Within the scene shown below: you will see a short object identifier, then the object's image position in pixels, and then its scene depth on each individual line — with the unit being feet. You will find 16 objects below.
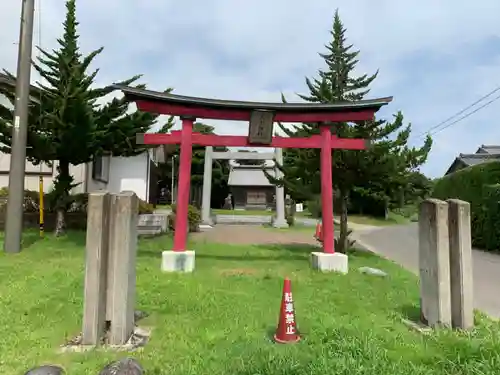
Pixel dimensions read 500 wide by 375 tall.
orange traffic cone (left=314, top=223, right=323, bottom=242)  48.11
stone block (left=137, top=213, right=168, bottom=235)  47.25
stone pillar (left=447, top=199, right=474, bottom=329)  15.66
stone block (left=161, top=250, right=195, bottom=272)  26.53
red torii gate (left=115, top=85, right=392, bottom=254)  28.50
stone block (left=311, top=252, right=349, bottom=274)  27.73
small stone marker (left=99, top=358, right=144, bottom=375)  10.90
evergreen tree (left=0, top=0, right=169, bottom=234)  36.70
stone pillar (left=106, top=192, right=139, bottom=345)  14.28
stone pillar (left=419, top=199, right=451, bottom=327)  15.76
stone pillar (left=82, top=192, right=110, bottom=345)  13.98
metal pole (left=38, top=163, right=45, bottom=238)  40.25
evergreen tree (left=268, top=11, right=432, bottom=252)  33.37
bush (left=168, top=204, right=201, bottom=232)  60.49
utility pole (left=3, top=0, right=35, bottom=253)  31.37
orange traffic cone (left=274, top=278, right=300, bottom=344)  13.92
